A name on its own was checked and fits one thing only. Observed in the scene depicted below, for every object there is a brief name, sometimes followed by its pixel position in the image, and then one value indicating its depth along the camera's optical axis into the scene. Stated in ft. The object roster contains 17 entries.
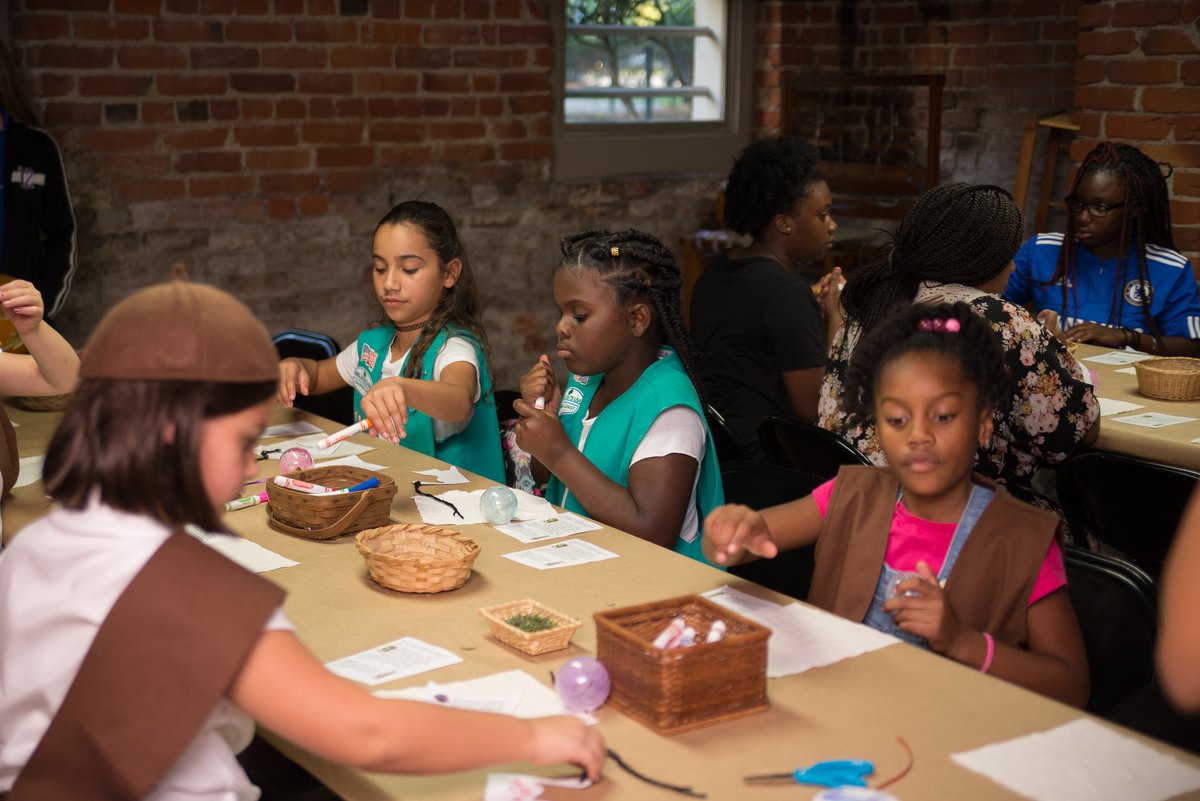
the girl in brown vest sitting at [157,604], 4.28
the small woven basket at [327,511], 7.75
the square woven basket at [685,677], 5.30
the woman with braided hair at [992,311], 9.63
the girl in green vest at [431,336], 10.44
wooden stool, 19.06
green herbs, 6.12
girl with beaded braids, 8.26
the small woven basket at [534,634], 6.02
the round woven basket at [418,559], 6.78
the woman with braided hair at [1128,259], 14.49
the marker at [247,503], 8.47
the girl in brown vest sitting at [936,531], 6.17
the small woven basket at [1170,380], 11.35
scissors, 4.81
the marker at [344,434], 8.20
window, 20.66
